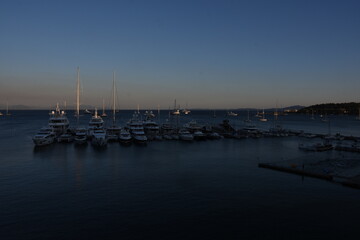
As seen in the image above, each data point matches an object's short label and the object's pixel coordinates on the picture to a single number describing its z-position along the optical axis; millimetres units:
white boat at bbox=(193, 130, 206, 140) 77494
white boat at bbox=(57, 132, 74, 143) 66469
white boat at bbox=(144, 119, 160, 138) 79756
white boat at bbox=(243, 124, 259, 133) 84938
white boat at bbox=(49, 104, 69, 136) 76050
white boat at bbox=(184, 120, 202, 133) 90375
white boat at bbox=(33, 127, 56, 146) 60412
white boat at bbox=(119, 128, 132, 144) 65438
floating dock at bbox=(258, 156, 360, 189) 33625
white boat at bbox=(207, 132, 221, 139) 79250
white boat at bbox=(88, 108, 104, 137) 74056
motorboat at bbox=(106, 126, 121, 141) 74488
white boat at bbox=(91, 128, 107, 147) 61250
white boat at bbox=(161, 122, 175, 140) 75262
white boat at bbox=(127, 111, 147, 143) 65938
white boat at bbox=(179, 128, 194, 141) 73438
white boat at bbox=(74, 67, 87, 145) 64438
